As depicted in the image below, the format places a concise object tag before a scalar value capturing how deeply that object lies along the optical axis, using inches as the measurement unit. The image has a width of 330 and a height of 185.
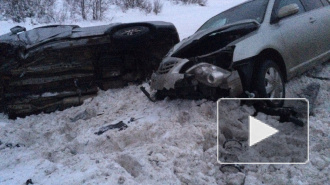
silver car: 130.6
